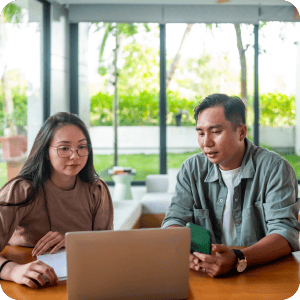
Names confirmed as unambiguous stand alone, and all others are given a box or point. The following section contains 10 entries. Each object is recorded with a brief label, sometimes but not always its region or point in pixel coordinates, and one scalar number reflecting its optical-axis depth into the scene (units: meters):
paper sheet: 1.21
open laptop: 0.95
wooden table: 1.08
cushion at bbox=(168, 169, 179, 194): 5.02
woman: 1.50
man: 1.58
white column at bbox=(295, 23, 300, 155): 5.75
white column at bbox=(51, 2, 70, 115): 5.36
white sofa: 4.49
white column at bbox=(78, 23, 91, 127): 5.87
